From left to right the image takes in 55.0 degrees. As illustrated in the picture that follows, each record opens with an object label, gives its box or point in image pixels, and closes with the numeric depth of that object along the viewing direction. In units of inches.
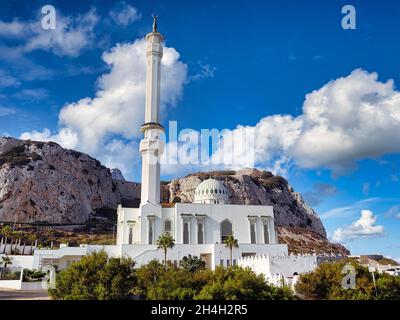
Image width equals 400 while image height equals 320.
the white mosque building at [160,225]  1830.7
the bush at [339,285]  1065.5
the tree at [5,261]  1878.2
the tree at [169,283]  880.9
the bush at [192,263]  1644.2
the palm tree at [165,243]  1697.8
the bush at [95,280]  922.1
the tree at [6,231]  2399.1
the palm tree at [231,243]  1823.3
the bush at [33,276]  1611.7
